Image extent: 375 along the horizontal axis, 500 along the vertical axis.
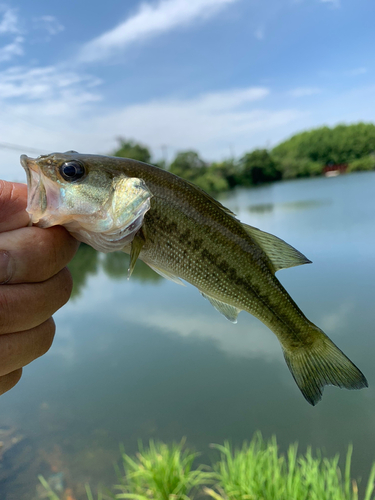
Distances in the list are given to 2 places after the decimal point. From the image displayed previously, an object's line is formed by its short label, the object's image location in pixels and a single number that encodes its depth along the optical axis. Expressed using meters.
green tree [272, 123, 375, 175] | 67.19
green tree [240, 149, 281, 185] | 57.28
